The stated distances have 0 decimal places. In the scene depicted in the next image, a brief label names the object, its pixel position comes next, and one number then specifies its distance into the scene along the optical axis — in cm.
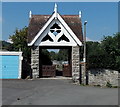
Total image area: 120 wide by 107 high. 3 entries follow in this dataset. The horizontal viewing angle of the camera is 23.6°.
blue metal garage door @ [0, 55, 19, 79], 2641
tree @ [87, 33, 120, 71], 2278
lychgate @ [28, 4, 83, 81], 2628
